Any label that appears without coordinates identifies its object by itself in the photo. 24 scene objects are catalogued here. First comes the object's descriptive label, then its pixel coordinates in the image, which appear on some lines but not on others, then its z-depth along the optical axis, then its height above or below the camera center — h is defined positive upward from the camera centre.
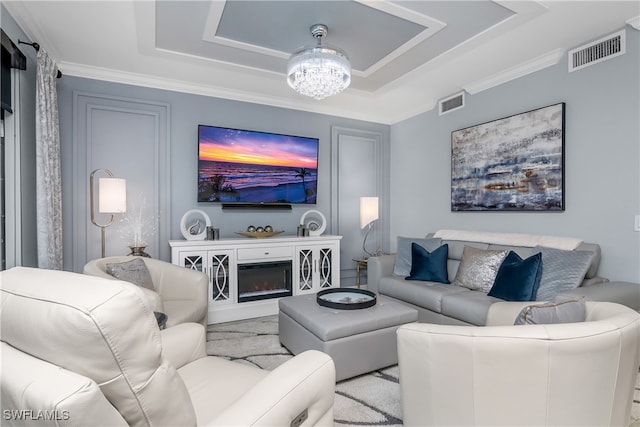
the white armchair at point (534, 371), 1.10 -0.56
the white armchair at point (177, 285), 2.56 -0.64
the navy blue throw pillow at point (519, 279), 2.44 -0.53
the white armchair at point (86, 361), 0.65 -0.34
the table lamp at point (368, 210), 4.30 -0.03
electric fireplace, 3.59 -0.81
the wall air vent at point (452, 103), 3.90 +1.26
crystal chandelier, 2.38 +1.00
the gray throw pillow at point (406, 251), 3.54 -0.47
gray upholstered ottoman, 2.12 -0.84
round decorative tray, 2.38 -0.70
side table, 4.27 -0.73
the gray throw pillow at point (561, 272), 2.33 -0.45
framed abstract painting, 2.99 +0.45
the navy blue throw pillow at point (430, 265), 3.27 -0.56
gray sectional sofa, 2.27 -0.57
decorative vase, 3.11 -0.42
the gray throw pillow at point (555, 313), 1.29 -0.41
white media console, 3.40 -0.68
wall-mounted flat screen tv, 3.78 +0.48
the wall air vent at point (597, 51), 2.56 +1.26
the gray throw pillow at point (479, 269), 2.86 -0.53
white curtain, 2.55 +0.32
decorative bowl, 3.74 -0.30
